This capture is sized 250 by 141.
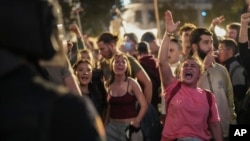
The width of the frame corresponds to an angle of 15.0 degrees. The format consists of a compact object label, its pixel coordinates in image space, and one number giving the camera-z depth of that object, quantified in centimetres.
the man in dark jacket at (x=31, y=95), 226
